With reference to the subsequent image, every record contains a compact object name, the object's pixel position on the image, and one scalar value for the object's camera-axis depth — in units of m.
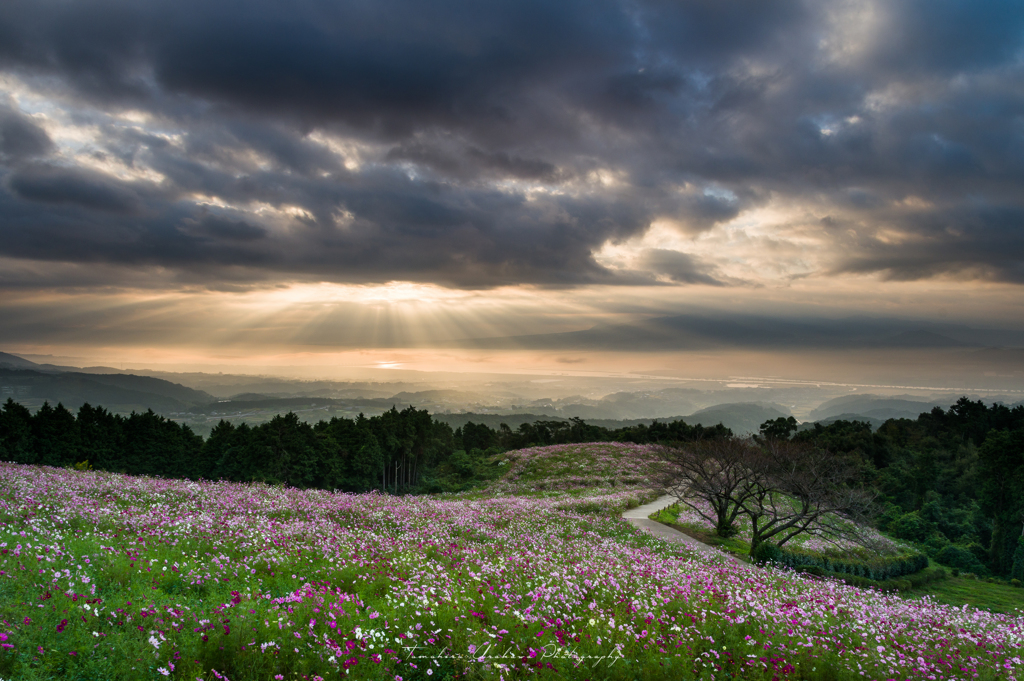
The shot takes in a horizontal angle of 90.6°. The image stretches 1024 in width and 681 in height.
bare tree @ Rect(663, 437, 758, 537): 26.77
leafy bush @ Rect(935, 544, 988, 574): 35.62
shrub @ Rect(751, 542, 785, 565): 22.78
